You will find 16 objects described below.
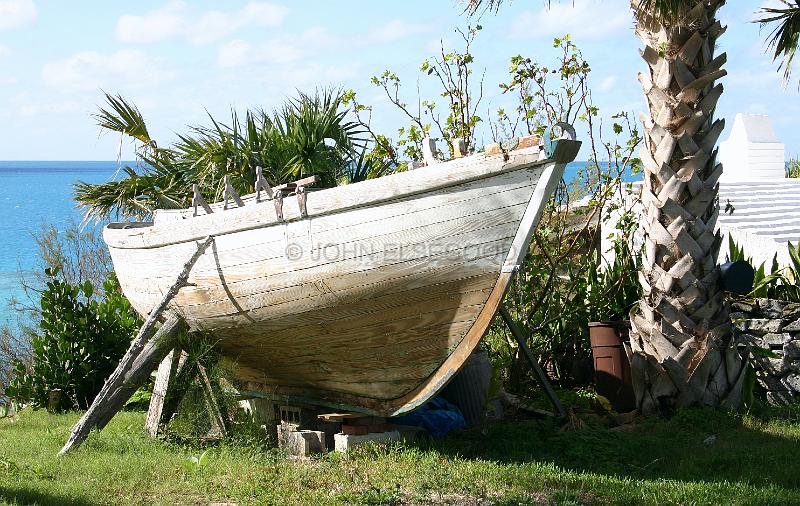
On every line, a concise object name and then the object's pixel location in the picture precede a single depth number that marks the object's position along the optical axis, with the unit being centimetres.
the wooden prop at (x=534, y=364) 768
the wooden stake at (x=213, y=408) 734
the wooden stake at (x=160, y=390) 746
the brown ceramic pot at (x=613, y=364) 821
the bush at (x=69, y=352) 934
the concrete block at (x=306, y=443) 676
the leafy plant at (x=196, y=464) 613
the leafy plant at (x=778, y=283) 899
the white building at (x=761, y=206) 1056
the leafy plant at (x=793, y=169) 2009
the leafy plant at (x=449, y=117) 955
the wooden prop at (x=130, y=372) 689
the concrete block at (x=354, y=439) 660
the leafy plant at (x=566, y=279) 916
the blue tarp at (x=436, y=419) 743
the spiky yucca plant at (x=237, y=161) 1109
